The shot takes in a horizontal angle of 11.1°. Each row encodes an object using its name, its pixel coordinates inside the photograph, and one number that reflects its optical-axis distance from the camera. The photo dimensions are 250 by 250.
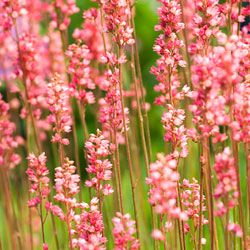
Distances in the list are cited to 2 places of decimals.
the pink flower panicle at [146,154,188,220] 3.33
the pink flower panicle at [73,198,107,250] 4.11
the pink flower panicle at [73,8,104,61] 6.28
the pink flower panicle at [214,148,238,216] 3.38
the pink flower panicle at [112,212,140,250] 3.59
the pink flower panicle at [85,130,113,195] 4.31
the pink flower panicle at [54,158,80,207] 4.14
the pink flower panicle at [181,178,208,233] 4.52
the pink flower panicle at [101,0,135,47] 4.41
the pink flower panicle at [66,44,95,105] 5.19
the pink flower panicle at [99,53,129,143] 4.51
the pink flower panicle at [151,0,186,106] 4.40
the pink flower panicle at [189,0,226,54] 4.31
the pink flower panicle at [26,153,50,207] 4.47
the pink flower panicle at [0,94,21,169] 5.03
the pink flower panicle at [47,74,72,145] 4.54
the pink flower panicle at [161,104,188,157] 4.19
